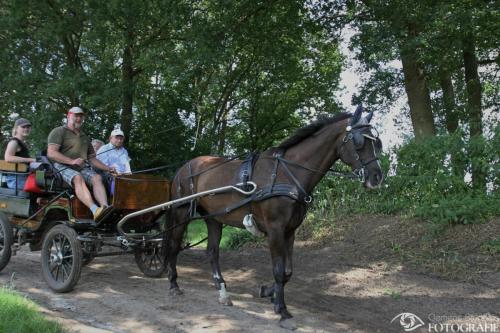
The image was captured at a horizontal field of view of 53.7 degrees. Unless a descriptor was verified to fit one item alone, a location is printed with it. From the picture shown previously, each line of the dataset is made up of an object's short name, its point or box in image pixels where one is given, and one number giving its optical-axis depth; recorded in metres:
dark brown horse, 5.35
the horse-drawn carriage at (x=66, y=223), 6.57
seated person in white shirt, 8.34
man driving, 6.61
